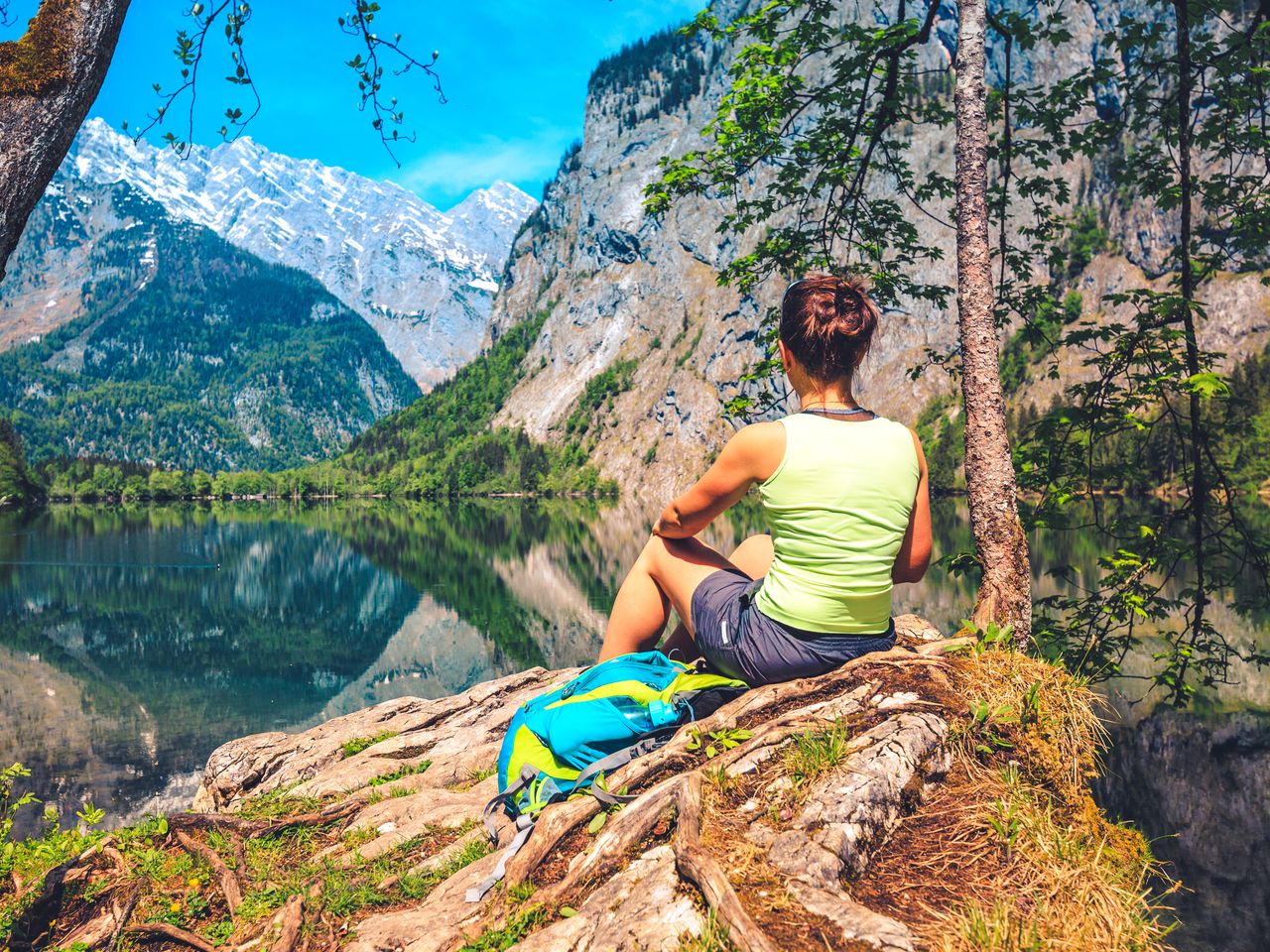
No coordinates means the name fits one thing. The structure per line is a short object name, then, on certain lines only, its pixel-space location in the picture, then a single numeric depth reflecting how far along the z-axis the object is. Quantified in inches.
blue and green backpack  180.4
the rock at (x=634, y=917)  118.3
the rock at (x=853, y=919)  111.7
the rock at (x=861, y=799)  131.1
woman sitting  173.0
